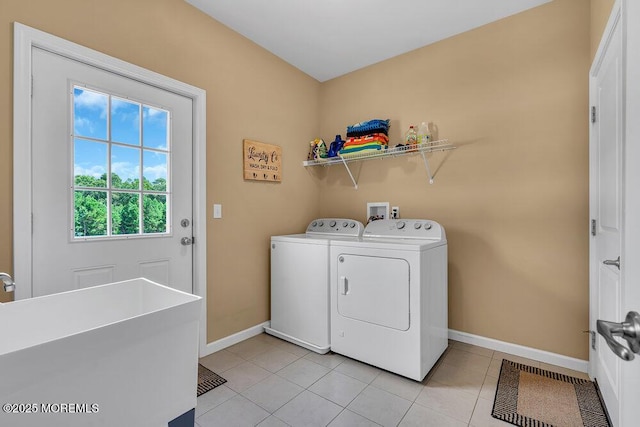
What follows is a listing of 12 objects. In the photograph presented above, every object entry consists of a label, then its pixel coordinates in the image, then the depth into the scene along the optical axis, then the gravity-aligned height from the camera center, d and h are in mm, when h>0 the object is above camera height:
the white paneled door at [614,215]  573 -2
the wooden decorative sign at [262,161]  2607 +485
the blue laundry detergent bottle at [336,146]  3027 +691
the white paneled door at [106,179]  1598 +216
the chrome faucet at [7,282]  969 -223
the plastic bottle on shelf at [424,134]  2561 +699
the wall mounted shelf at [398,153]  2558 +553
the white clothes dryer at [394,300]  1937 -598
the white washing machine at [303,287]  2363 -609
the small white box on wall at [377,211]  2895 +31
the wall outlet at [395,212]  2818 +15
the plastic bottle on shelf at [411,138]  2592 +661
